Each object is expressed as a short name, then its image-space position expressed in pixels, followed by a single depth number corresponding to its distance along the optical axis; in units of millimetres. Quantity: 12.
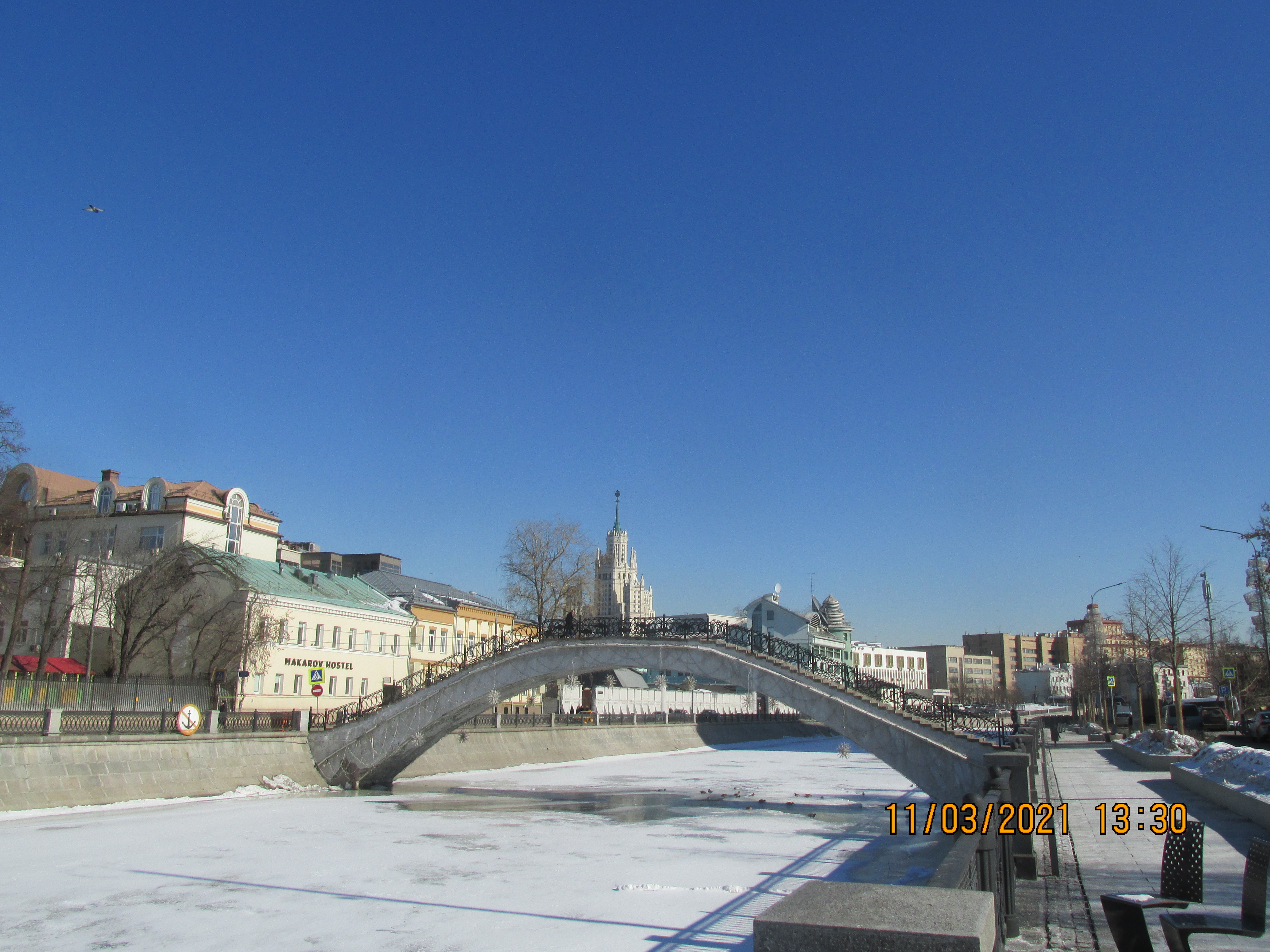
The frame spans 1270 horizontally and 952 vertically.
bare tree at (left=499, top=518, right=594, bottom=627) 62094
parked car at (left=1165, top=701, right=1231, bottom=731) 50094
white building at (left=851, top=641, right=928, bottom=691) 152125
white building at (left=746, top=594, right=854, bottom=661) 106500
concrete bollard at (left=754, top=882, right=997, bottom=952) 3512
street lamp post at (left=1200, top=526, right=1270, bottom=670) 25703
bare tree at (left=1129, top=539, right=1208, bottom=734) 35906
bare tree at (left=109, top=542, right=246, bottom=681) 40188
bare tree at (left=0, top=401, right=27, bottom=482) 30641
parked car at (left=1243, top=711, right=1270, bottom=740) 38125
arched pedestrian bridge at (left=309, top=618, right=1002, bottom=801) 24734
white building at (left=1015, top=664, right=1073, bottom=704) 156750
